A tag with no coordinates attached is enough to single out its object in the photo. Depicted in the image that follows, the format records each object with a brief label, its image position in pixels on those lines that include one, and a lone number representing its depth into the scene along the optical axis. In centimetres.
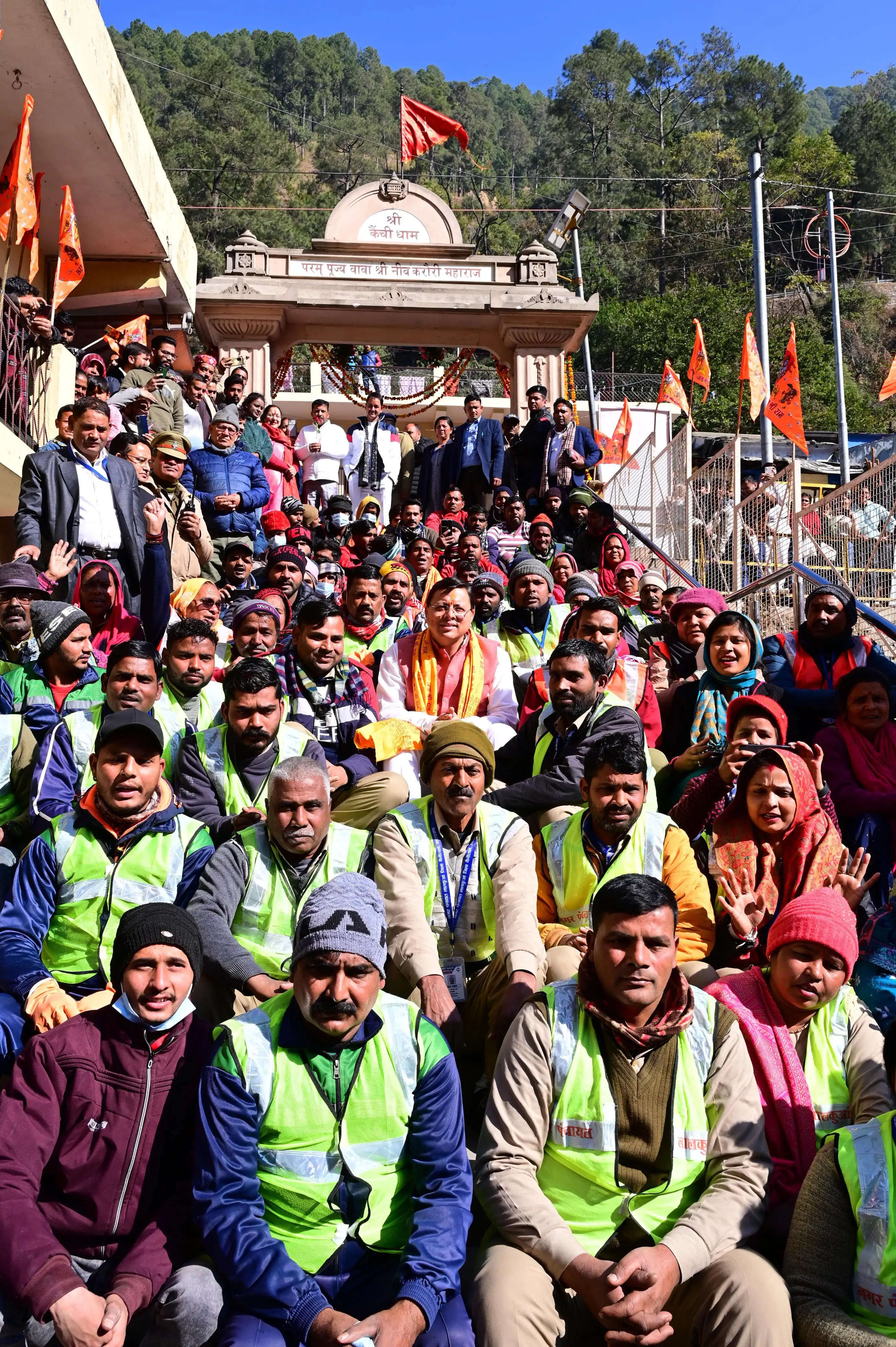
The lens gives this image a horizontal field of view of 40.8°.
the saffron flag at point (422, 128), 1994
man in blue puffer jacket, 922
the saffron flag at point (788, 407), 1555
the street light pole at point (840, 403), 2661
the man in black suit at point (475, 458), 1305
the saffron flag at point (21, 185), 849
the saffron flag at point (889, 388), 1773
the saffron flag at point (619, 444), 2233
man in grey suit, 684
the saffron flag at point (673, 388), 1956
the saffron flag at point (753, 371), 1695
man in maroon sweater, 286
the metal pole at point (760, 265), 1903
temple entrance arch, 1595
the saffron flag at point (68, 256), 1044
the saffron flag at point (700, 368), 1881
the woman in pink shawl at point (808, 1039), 333
